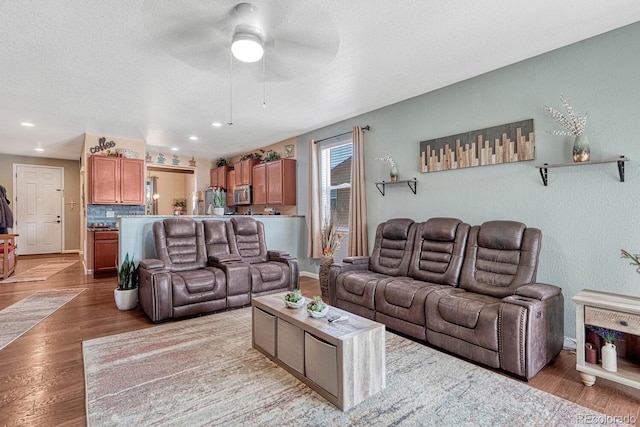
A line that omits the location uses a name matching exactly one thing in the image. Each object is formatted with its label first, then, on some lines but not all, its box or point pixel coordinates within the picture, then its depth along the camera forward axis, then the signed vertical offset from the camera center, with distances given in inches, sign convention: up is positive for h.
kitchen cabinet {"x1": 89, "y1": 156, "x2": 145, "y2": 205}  235.3 +29.6
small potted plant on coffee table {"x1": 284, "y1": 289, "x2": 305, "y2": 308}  96.1 -26.2
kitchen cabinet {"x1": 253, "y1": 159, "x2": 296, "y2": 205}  241.1 +26.2
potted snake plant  151.6 -33.7
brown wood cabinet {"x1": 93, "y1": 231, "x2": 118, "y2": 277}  225.6 -24.3
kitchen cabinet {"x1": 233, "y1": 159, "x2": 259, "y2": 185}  275.9 +40.8
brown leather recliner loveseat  136.6 -25.8
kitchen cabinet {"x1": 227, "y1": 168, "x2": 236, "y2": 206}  301.7 +32.6
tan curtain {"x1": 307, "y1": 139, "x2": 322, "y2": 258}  219.0 +12.3
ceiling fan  87.9 +57.7
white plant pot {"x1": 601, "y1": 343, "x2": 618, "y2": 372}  82.4 -39.3
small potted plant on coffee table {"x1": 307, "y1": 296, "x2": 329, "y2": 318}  87.2 -26.5
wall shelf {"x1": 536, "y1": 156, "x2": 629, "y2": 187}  100.4 +15.5
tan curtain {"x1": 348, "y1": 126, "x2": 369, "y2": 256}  183.5 +5.4
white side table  78.8 -29.3
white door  326.0 +12.2
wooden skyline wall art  123.4 +27.6
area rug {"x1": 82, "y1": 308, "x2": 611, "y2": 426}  70.7 -45.5
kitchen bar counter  168.2 -10.6
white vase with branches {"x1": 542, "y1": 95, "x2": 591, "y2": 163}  103.9 +28.7
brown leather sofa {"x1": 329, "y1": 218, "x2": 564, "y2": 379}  89.9 -28.1
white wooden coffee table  73.7 -35.4
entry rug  217.9 -39.8
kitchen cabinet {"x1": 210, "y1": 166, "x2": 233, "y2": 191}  313.7 +39.9
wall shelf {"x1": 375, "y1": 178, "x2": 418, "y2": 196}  161.5 +16.2
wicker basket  174.8 -33.2
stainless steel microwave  273.3 +19.1
